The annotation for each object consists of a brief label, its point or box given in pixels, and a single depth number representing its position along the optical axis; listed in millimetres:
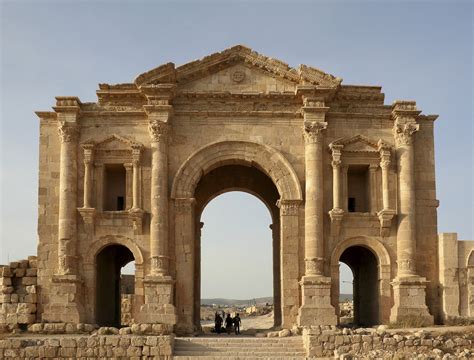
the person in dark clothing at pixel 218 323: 30125
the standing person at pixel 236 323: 29573
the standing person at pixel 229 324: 30344
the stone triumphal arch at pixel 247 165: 25875
